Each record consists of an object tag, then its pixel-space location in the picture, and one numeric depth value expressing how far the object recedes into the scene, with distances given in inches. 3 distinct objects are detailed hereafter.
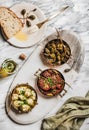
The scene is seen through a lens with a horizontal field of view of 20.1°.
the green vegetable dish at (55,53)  46.9
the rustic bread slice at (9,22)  47.1
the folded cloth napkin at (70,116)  44.9
